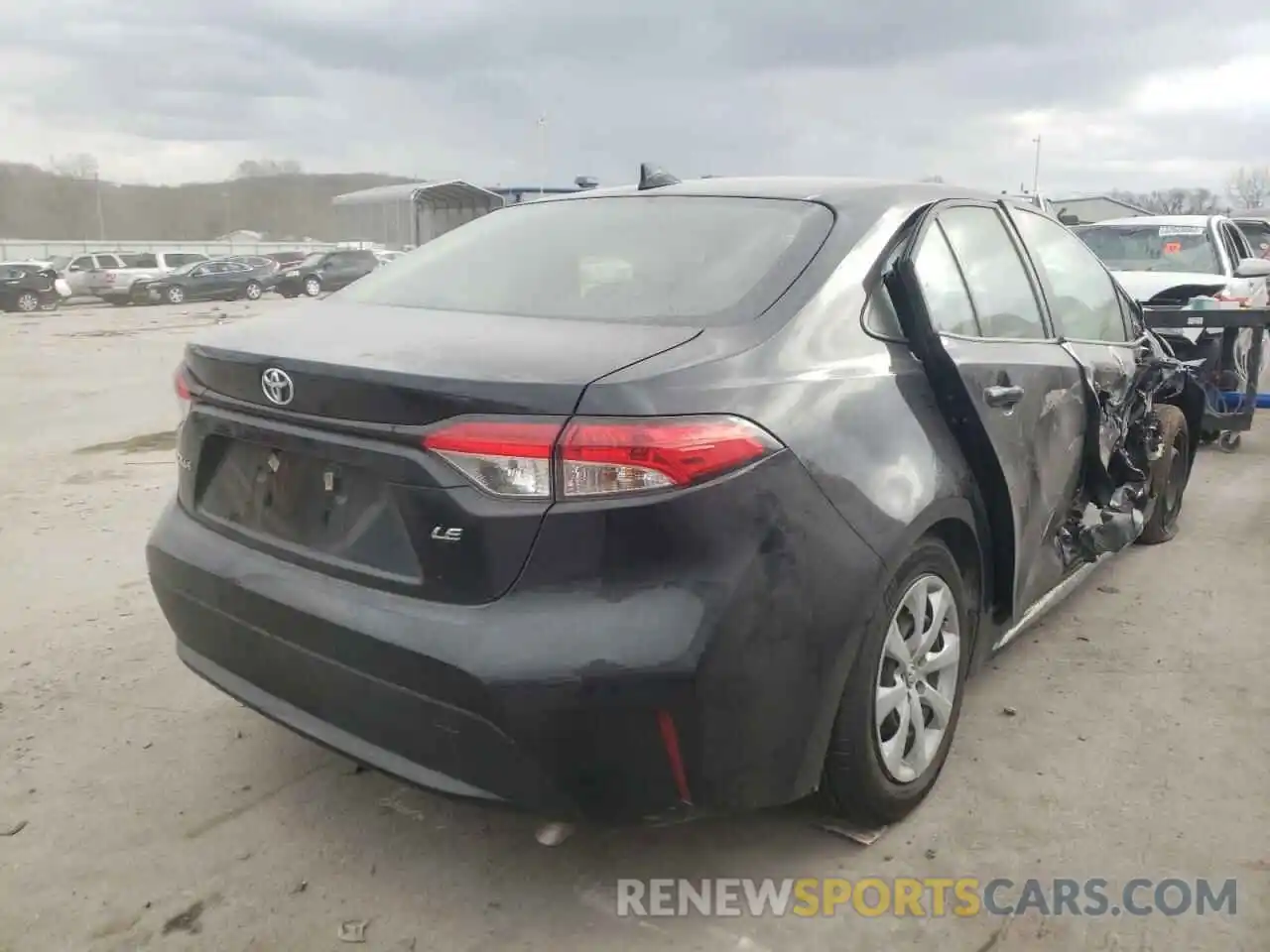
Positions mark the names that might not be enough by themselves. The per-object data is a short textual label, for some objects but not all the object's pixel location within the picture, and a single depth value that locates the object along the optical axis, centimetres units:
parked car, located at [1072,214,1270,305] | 876
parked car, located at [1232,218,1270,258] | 1748
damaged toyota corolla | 209
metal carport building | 3675
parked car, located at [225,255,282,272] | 3266
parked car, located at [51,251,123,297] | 3103
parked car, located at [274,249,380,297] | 3312
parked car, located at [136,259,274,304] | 3080
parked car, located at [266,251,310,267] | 3972
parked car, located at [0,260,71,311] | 2788
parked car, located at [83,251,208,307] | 3080
